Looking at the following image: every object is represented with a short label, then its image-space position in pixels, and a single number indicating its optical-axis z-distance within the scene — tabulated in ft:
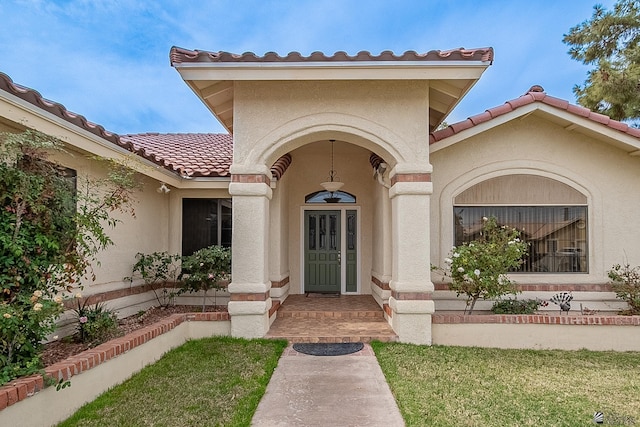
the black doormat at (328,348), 23.77
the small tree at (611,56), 44.47
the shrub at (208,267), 29.78
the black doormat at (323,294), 39.24
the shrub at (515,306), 28.53
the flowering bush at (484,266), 26.45
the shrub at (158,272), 30.42
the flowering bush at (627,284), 28.07
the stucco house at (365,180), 23.84
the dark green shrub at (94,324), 21.43
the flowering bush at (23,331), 13.78
